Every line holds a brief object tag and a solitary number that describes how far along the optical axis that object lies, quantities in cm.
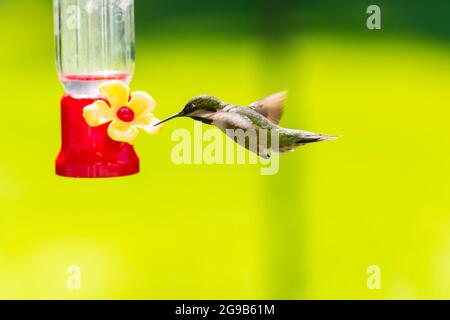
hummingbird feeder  92
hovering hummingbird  91
